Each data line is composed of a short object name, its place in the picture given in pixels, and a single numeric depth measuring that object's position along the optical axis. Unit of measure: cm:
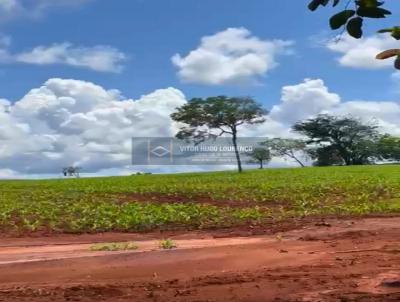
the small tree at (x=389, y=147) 6862
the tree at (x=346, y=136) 6706
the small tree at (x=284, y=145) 6912
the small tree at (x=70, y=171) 6406
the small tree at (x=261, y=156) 6801
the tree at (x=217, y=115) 4800
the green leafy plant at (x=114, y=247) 1039
